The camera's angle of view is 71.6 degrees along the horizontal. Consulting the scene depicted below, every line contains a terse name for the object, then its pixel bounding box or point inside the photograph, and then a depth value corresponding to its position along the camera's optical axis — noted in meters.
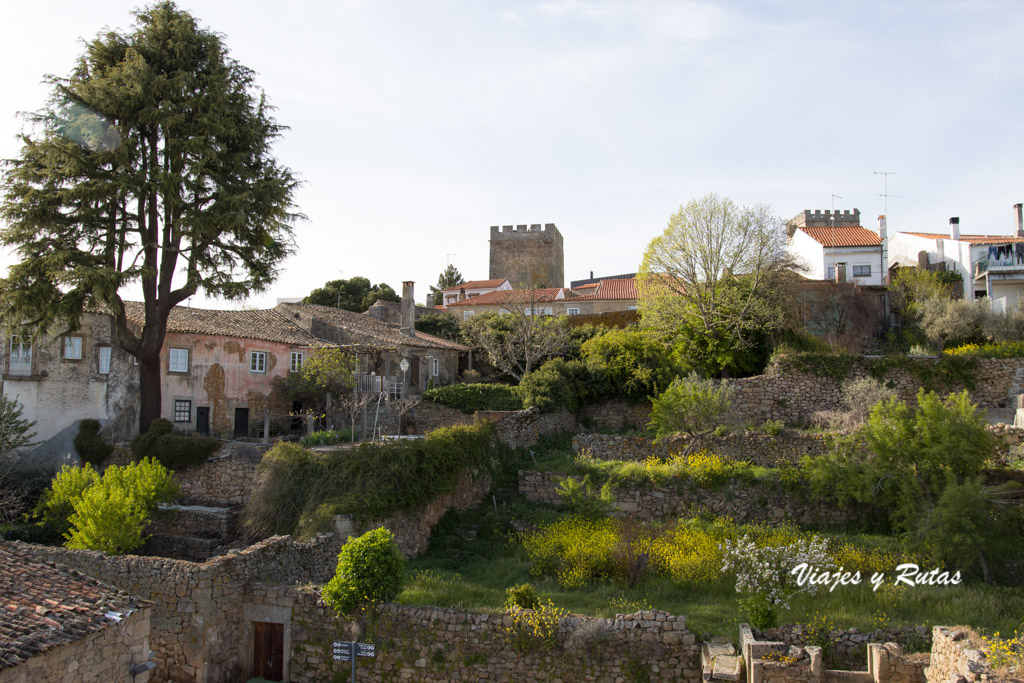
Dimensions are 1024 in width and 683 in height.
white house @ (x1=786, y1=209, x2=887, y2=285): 35.16
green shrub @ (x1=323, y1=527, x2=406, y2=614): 12.51
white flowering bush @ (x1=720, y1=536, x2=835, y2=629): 13.29
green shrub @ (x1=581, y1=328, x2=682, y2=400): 27.05
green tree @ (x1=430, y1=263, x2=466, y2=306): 65.00
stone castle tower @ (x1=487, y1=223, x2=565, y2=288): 57.72
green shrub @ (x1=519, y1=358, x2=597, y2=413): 25.47
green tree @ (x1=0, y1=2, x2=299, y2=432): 21.62
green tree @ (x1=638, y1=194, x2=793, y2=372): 27.91
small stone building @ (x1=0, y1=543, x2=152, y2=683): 9.81
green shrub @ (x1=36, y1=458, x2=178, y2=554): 15.52
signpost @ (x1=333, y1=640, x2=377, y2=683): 11.48
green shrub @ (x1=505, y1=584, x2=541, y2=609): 12.26
